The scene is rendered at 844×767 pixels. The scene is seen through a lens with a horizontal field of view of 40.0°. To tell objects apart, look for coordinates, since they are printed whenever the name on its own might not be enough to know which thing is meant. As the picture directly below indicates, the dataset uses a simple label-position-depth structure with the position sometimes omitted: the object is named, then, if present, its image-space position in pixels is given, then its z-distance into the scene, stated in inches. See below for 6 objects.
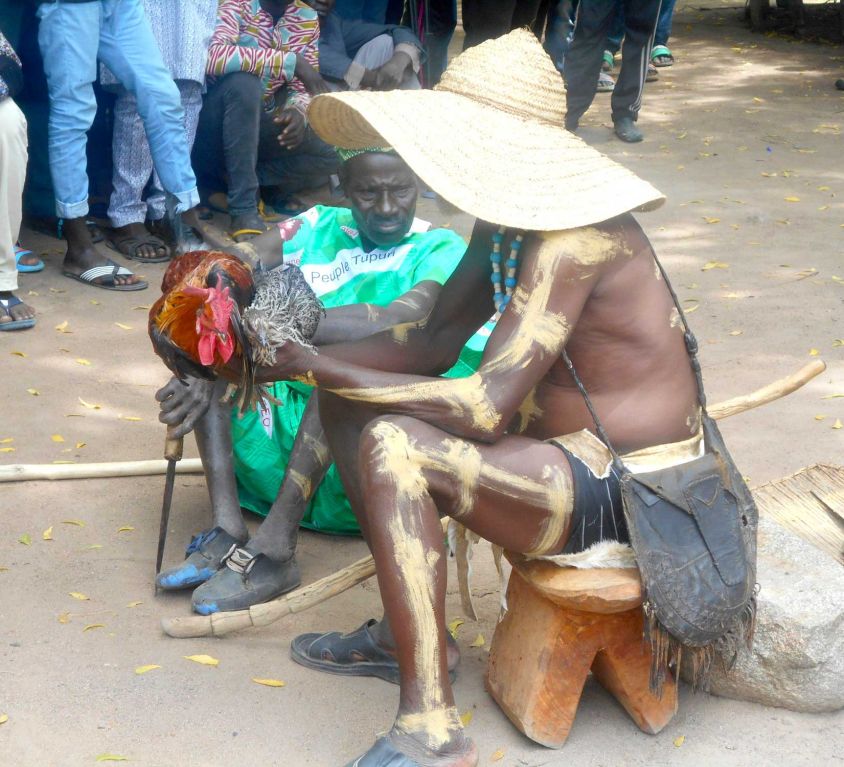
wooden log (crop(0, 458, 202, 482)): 146.0
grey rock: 104.3
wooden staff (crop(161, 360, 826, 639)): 115.6
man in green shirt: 124.1
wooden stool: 100.4
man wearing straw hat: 93.0
